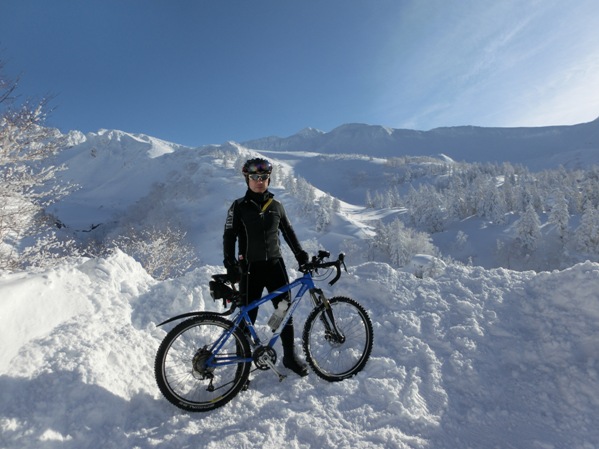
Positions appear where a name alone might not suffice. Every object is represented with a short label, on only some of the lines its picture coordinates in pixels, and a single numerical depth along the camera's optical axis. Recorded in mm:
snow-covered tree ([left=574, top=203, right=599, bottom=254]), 58938
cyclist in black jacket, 4590
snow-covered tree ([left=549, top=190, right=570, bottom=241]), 67812
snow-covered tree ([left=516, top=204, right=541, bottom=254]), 69375
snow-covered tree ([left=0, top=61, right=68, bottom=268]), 10352
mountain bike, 4008
